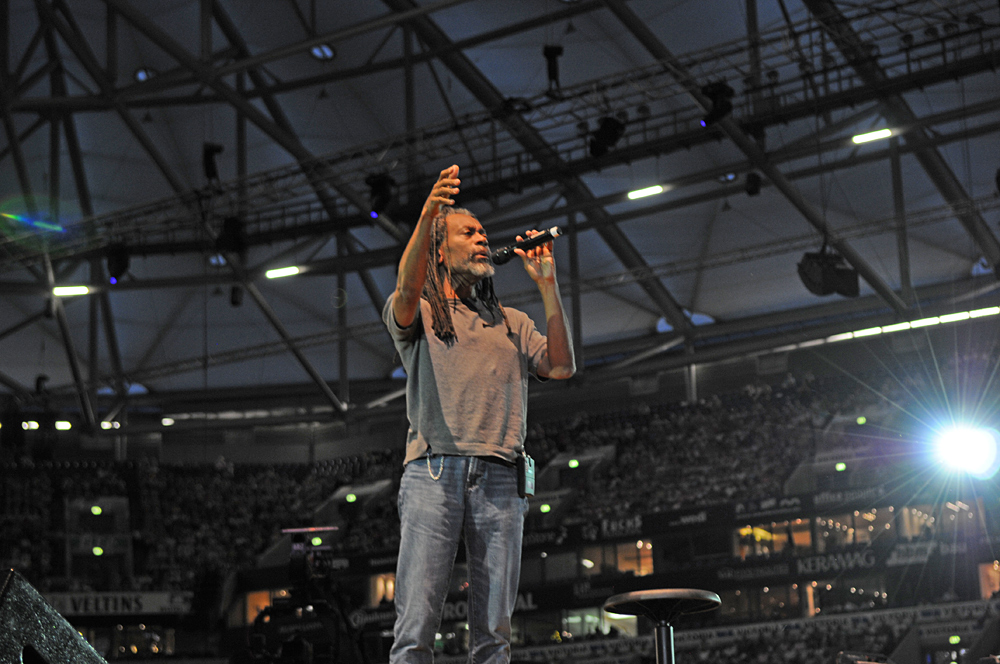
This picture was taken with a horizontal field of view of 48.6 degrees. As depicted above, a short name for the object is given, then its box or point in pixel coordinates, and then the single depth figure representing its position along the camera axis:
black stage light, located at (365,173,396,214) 17.22
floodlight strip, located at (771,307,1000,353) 22.08
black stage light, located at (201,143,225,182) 17.92
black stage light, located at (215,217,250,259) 18.50
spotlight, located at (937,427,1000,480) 15.45
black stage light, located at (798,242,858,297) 16.94
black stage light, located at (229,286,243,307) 22.16
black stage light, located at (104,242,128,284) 19.62
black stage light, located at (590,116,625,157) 15.44
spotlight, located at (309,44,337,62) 19.11
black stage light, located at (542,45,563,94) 15.57
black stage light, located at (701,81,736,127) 14.64
